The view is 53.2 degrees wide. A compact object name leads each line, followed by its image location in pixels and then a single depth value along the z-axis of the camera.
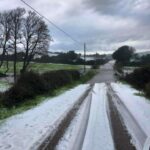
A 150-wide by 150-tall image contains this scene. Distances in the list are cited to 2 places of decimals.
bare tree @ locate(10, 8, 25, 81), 23.61
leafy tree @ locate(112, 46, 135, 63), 55.27
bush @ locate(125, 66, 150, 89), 17.42
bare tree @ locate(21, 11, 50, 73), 25.11
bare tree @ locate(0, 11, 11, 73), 23.02
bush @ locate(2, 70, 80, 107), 9.09
